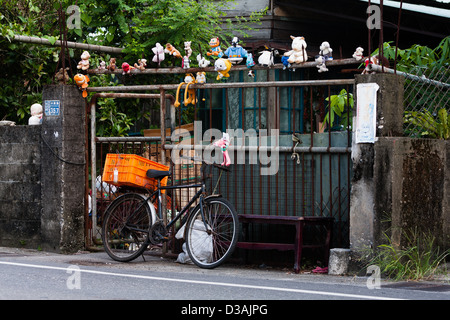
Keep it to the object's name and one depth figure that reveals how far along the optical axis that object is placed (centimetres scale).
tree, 1192
